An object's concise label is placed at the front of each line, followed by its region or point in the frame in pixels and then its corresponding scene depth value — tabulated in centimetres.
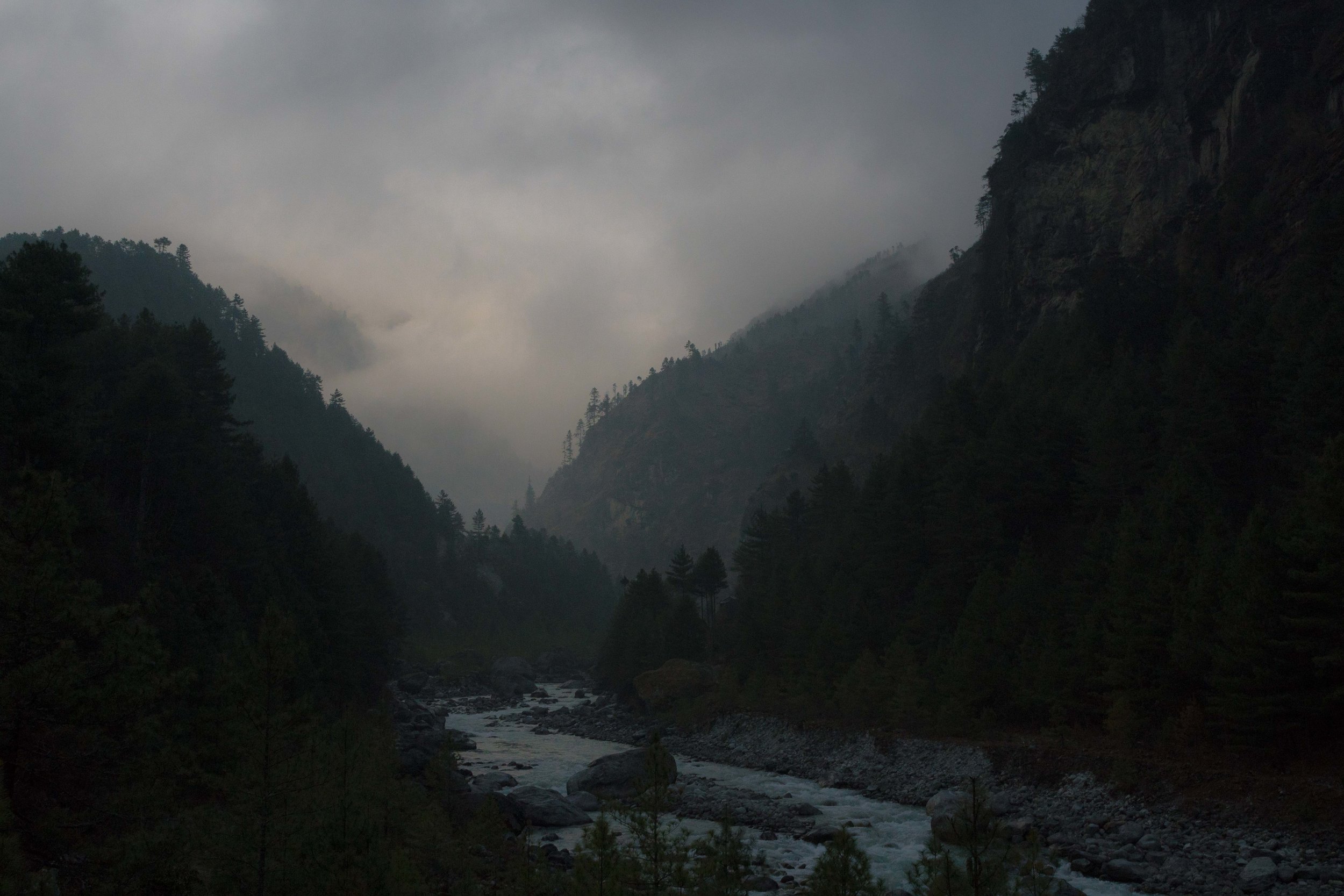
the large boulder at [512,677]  10481
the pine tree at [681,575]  8950
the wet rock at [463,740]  5603
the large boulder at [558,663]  12988
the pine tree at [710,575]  8838
